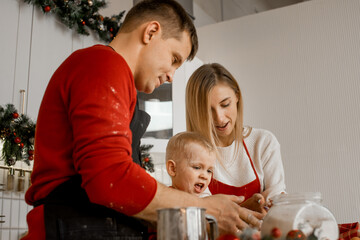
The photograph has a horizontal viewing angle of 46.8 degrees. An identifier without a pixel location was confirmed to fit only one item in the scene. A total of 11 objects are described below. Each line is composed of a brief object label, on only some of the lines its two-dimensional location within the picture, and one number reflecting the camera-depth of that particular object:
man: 0.76
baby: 1.43
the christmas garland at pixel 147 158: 2.82
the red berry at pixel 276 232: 0.65
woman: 1.76
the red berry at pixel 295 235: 0.65
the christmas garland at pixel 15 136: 2.20
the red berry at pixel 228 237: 0.64
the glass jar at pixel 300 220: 0.67
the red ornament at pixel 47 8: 2.66
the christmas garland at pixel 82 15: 2.74
